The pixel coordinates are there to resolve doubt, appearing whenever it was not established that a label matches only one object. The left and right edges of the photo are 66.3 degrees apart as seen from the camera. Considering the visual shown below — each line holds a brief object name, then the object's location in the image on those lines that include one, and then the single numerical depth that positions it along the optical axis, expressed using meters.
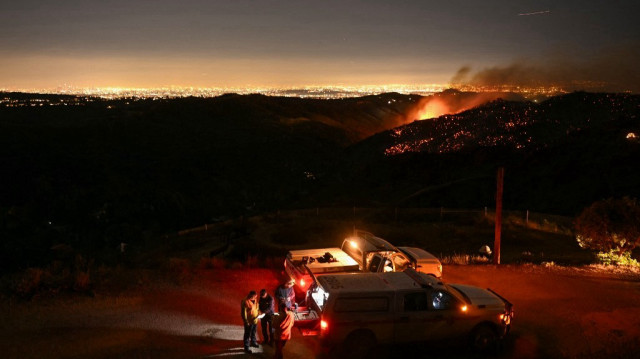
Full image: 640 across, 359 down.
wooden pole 16.83
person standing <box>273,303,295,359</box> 8.92
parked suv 9.02
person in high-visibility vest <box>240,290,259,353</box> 9.44
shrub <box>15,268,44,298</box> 12.88
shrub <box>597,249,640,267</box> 18.64
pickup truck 12.66
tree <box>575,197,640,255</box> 18.23
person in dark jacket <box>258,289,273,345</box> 9.77
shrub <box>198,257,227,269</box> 16.55
